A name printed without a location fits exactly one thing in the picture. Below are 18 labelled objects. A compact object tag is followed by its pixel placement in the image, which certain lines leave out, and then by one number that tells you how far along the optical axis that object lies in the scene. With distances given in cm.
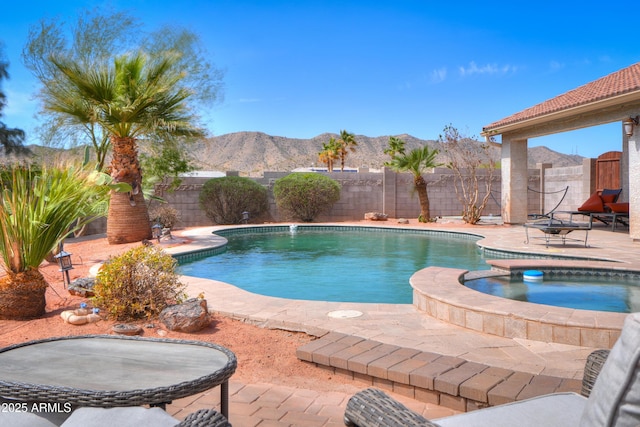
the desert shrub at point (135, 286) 498
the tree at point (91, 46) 1529
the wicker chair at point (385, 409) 167
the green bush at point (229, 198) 1842
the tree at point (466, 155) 1681
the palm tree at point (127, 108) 1097
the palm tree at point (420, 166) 1831
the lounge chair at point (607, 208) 1313
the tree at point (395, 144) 2978
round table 203
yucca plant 477
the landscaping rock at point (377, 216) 1938
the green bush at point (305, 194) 1894
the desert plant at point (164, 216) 1588
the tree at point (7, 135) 2764
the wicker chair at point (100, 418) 189
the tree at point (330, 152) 3678
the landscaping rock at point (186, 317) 466
